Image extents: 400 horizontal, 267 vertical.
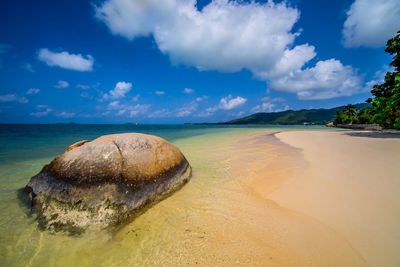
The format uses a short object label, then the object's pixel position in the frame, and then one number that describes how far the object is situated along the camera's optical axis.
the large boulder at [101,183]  3.88
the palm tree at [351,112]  66.41
